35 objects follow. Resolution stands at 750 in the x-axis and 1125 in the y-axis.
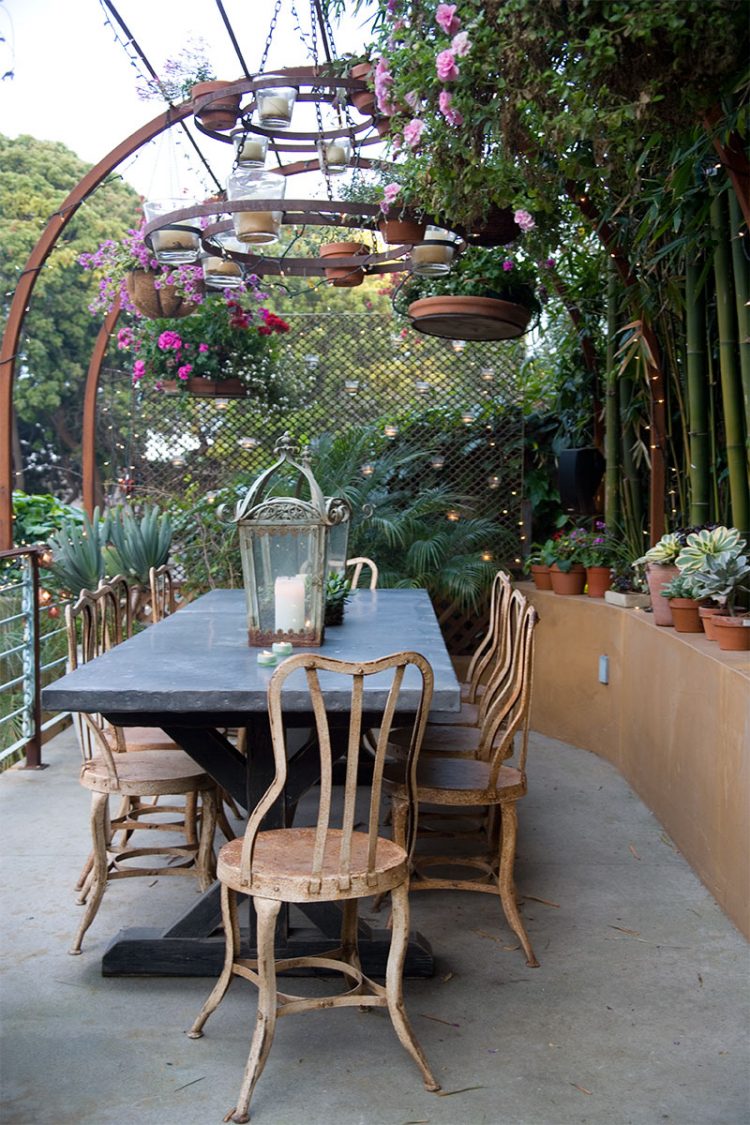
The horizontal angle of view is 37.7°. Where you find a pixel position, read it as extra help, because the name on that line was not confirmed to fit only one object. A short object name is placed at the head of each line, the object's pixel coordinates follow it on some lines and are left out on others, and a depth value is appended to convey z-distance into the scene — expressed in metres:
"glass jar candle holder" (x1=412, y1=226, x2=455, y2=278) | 3.89
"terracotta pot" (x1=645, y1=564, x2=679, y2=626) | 4.11
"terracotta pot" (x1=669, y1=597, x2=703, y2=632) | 3.82
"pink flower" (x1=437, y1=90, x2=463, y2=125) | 2.67
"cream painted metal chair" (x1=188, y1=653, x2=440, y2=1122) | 2.10
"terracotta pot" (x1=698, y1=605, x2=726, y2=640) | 3.57
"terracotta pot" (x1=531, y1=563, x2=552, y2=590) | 5.77
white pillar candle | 3.02
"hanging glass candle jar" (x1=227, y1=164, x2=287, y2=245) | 3.44
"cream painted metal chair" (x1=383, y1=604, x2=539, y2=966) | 2.83
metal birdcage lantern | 3.00
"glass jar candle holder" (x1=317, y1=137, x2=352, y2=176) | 3.77
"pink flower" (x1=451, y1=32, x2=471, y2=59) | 2.49
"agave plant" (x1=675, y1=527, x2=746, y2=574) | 3.49
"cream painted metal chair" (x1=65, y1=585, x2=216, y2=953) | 2.87
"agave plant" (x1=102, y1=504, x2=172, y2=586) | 5.80
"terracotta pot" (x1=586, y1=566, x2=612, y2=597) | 5.34
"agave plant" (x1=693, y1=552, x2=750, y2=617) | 3.47
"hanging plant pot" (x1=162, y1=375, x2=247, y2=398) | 6.35
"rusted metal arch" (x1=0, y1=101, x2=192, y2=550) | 4.82
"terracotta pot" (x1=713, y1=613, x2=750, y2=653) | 3.35
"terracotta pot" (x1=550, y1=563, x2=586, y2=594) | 5.49
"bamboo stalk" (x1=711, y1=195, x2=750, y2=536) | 3.56
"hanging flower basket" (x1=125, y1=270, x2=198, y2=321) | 5.29
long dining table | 2.39
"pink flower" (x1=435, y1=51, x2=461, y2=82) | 2.54
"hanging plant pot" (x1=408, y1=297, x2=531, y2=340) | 4.52
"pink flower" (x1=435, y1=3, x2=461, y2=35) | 2.49
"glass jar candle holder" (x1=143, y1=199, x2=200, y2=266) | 3.77
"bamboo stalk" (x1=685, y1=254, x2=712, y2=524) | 4.02
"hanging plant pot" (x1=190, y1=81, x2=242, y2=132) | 3.44
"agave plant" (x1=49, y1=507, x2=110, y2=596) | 5.71
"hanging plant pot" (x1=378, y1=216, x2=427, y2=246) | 3.69
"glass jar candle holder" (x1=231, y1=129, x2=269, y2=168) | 3.53
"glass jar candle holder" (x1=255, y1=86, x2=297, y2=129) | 3.47
